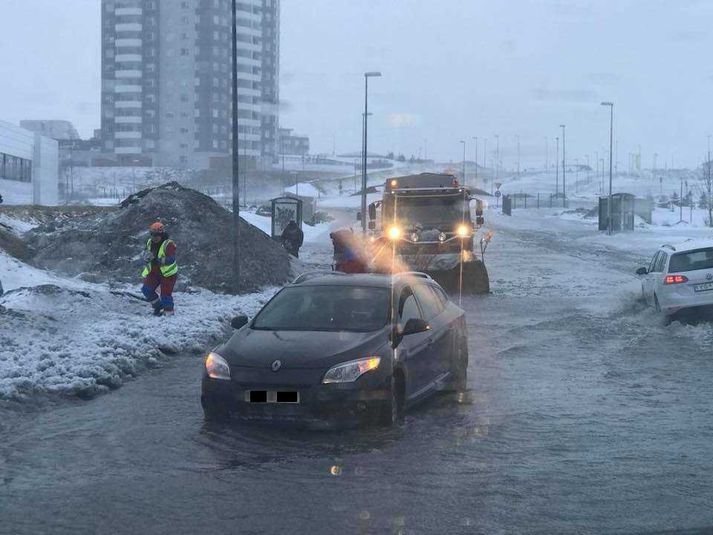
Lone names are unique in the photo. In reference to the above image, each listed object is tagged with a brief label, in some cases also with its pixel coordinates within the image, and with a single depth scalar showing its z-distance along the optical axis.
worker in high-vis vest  17.39
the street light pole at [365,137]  46.97
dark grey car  8.84
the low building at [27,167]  59.75
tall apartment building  143.00
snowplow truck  26.08
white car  16.62
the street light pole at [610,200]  60.94
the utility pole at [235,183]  22.09
